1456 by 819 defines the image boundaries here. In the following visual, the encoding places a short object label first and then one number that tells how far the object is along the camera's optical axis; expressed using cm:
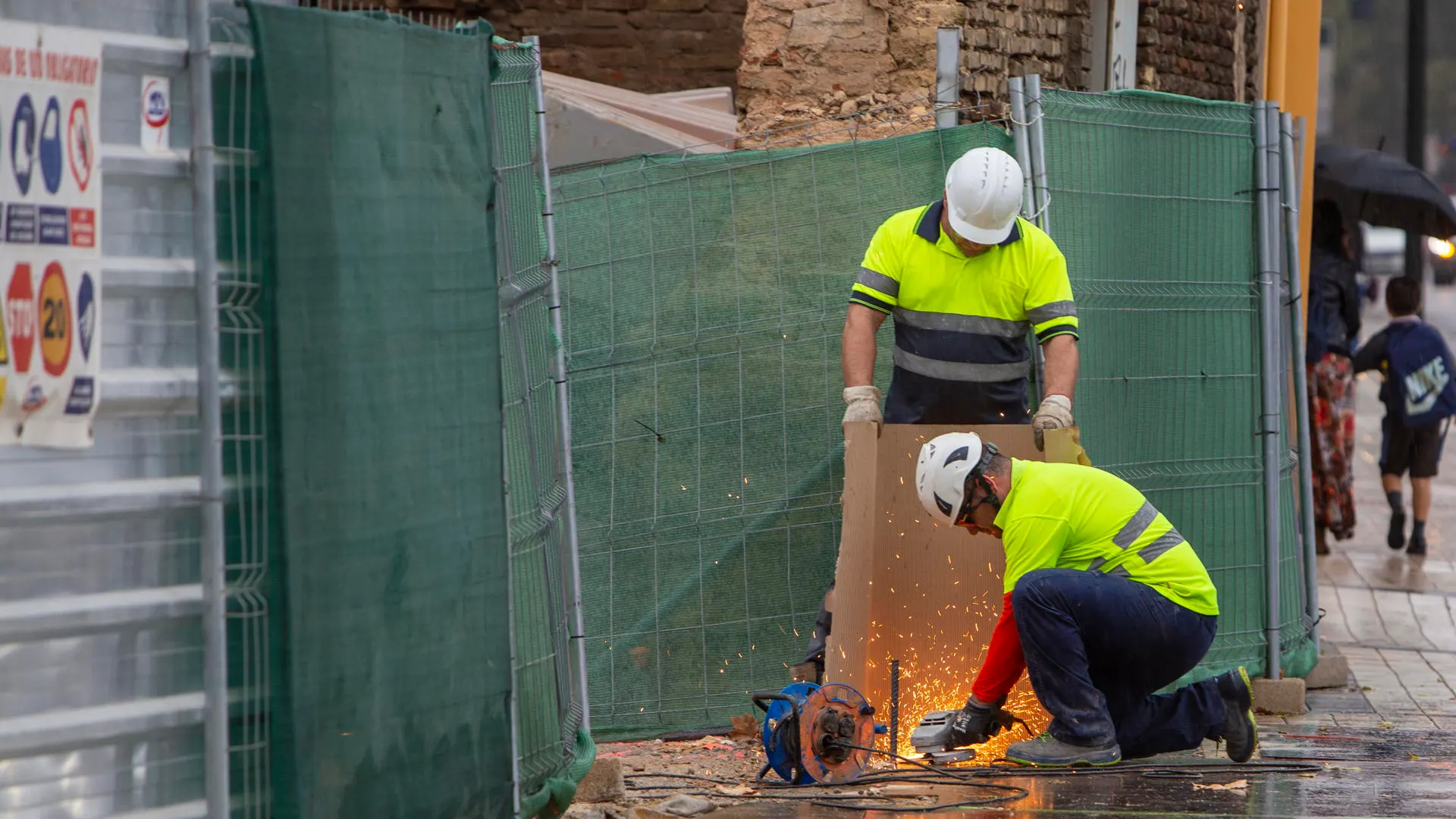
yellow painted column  2711
